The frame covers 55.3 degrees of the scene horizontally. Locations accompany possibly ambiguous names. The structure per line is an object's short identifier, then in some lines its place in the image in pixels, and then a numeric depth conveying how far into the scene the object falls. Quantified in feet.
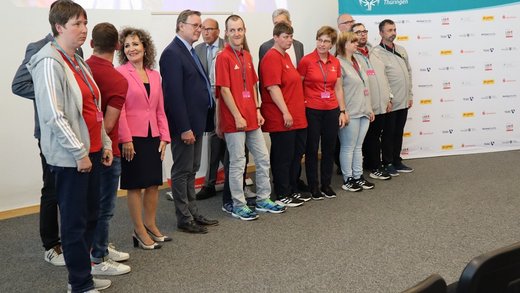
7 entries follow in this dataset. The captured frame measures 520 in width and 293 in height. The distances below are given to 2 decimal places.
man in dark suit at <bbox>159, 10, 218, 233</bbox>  10.86
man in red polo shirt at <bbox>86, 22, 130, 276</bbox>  8.66
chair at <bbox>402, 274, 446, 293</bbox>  3.40
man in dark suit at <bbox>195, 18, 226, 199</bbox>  14.89
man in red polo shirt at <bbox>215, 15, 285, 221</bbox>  11.95
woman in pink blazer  9.70
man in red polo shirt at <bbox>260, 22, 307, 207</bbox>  12.88
